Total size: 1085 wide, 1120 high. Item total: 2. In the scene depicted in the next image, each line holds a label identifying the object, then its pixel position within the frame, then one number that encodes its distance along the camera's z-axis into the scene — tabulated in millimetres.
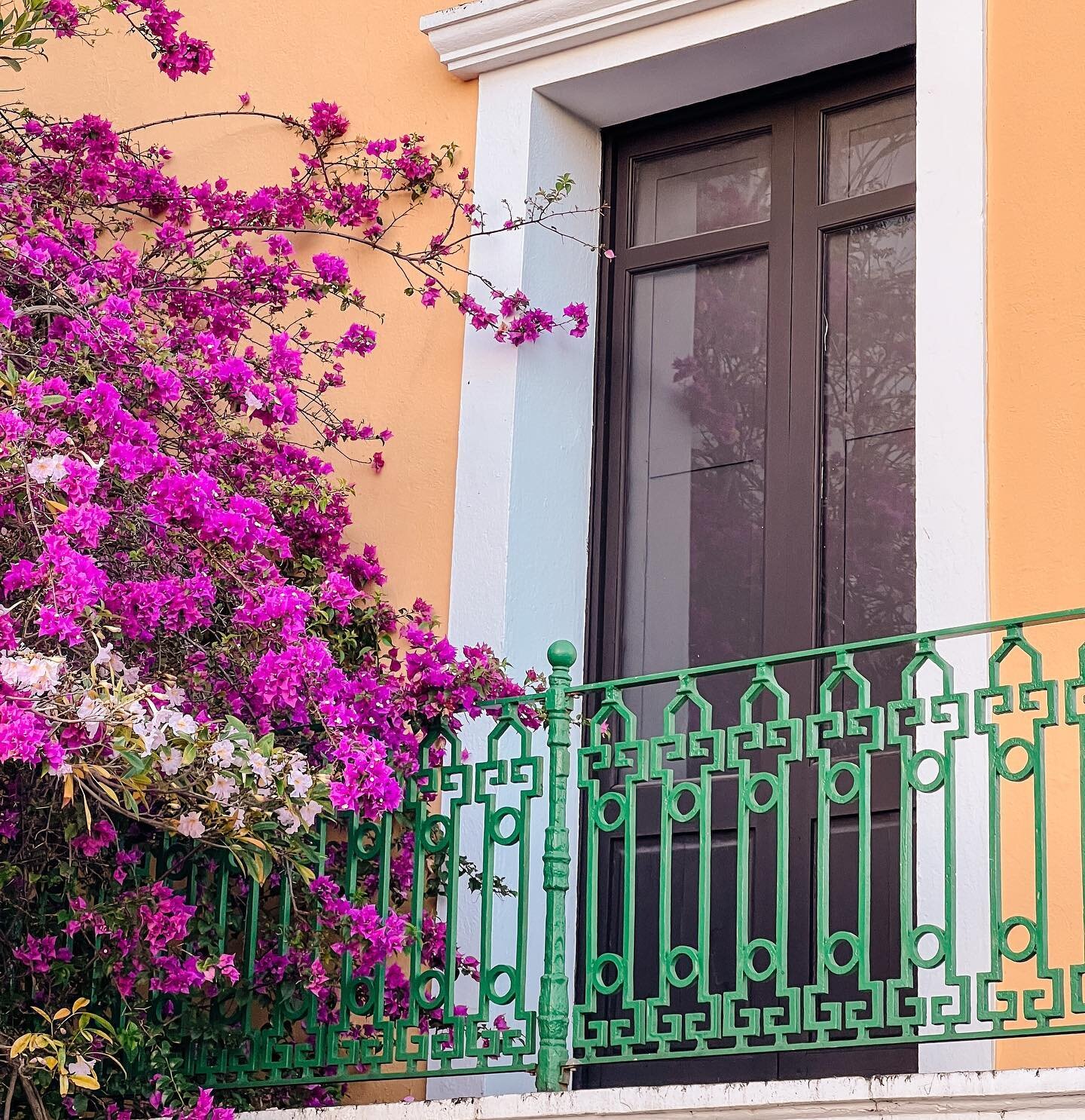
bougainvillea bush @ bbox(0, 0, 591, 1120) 4367
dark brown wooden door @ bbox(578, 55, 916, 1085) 5492
